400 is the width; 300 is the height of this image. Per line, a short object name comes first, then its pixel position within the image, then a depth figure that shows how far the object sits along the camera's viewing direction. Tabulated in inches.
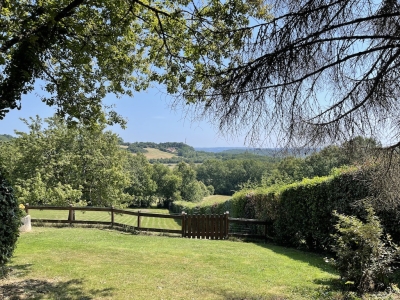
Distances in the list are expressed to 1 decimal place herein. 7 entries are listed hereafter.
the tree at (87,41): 199.6
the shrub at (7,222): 198.4
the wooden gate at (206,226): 448.5
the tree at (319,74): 91.4
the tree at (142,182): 2256.4
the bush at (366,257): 176.9
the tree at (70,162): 862.5
